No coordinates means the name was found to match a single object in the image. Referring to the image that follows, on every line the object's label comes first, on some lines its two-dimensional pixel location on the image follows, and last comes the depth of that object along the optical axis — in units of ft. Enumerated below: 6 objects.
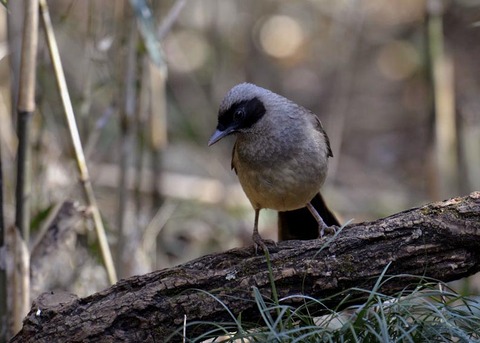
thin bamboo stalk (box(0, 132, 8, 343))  22.56
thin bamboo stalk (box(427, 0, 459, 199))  33.40
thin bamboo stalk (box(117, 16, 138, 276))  27.20
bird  24.20
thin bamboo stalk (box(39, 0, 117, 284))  22.52
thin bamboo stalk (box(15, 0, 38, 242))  20.86
